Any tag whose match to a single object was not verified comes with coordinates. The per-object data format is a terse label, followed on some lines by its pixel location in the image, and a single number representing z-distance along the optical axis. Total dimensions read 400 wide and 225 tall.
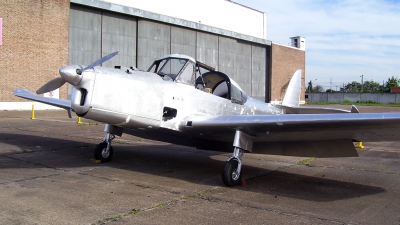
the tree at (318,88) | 110.91
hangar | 27.16
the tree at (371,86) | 103.74
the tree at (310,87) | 107.00
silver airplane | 6.24
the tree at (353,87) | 105.32
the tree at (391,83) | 100.84
